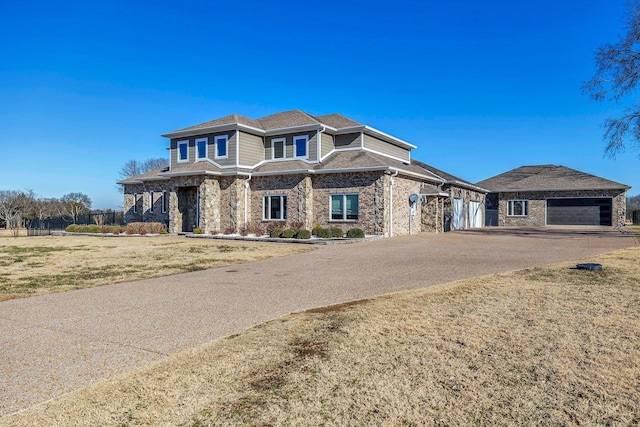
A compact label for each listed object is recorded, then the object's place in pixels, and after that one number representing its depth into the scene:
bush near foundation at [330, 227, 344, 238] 19.85
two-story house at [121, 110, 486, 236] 21.14
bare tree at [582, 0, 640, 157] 21.31
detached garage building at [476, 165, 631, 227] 32.25
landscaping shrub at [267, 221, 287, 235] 22.64
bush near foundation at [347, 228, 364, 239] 19.42
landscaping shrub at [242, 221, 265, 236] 21.97
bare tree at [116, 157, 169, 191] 58.56
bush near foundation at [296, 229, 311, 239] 19.22
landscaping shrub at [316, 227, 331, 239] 19.84
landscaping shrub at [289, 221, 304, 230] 21.55
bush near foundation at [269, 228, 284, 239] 20.55
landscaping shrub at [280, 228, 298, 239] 20.00
